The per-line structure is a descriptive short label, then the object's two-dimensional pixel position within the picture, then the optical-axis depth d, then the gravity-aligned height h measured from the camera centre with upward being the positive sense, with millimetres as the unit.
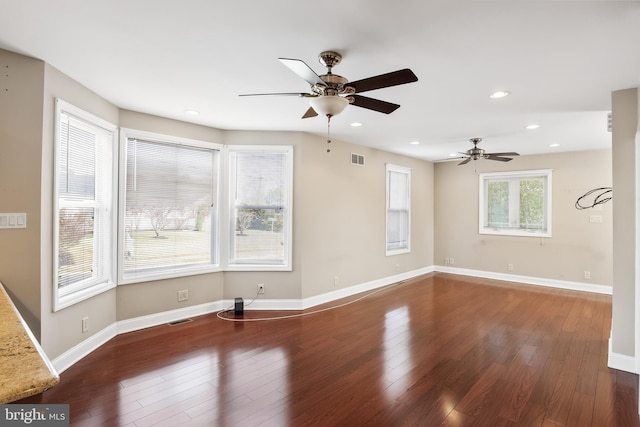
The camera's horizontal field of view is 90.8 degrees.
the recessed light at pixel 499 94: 3021 +1203
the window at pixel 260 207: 4477 +141
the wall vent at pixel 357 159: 5410 +1008
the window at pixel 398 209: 6289 +169
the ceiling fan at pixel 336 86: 2006 +906
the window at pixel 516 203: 6188 +296
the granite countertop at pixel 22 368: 965 -526
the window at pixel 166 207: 3707 +119
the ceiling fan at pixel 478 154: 4894 +987
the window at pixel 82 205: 2814 +113
